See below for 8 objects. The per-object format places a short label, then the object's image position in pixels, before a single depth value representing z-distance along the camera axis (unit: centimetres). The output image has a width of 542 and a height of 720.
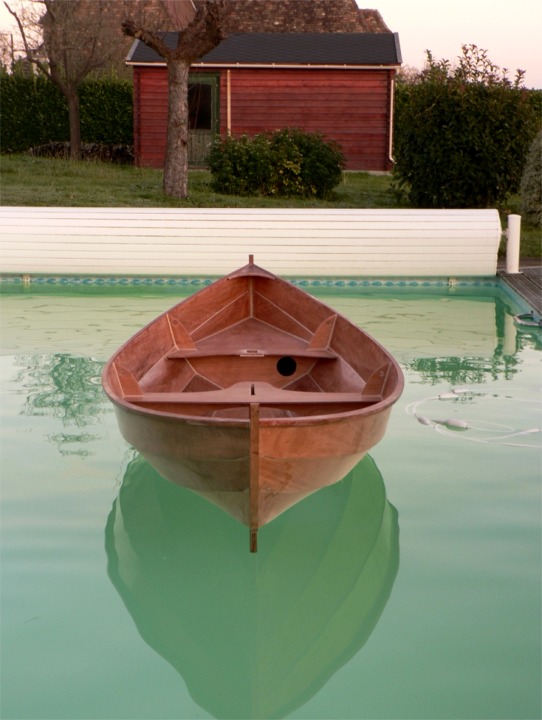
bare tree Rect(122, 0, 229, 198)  1538
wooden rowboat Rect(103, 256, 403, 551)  373
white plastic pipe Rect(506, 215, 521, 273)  1106
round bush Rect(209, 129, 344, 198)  1752
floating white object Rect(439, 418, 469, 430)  615
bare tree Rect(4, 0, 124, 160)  2344
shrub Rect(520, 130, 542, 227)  1353
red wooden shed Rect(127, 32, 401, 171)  2262
